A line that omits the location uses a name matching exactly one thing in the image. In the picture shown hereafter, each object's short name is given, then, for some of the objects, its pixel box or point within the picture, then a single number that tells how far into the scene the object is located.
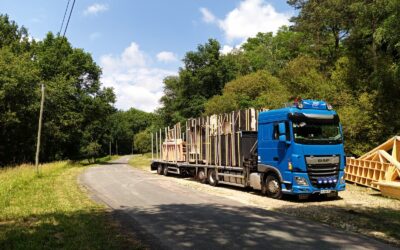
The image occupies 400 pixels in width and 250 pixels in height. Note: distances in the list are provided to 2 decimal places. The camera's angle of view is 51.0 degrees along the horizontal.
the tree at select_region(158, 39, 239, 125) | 57.84
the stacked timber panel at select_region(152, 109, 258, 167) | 18.30
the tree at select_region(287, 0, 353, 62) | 33.31
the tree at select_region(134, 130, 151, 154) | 102.41
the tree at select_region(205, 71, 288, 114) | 44.44
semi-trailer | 14.30
